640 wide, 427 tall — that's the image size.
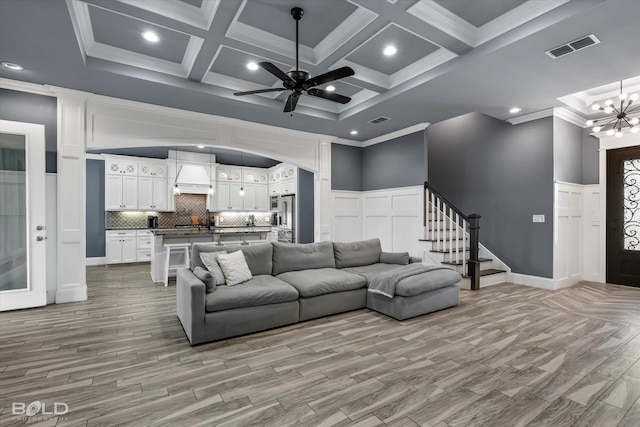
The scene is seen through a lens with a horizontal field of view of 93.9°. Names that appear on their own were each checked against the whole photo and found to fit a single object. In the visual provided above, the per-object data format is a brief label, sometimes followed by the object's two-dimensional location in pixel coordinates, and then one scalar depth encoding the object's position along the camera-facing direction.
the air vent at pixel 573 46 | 2.89
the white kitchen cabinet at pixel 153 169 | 8.24
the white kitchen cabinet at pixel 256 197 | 9.71
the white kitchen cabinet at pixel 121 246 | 7.75
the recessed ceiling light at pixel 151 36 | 3.24
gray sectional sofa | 2.98
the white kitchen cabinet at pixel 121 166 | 7.84
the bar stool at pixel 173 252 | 5.37
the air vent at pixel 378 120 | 5.41
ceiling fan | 2.86
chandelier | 4.48
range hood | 8.09
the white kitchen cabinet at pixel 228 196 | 9.23
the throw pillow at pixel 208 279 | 3.07
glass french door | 3.89
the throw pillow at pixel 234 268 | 3.47
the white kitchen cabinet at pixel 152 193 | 8.23
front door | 5.20
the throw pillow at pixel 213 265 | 3.41
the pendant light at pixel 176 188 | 7.83
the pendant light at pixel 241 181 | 9.60
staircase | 5.15
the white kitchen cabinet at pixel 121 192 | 7.84
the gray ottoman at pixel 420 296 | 3.54
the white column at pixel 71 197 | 4.18
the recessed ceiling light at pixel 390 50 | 3.55
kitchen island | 5.61
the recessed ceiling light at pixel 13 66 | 3.43
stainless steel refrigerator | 8.05
